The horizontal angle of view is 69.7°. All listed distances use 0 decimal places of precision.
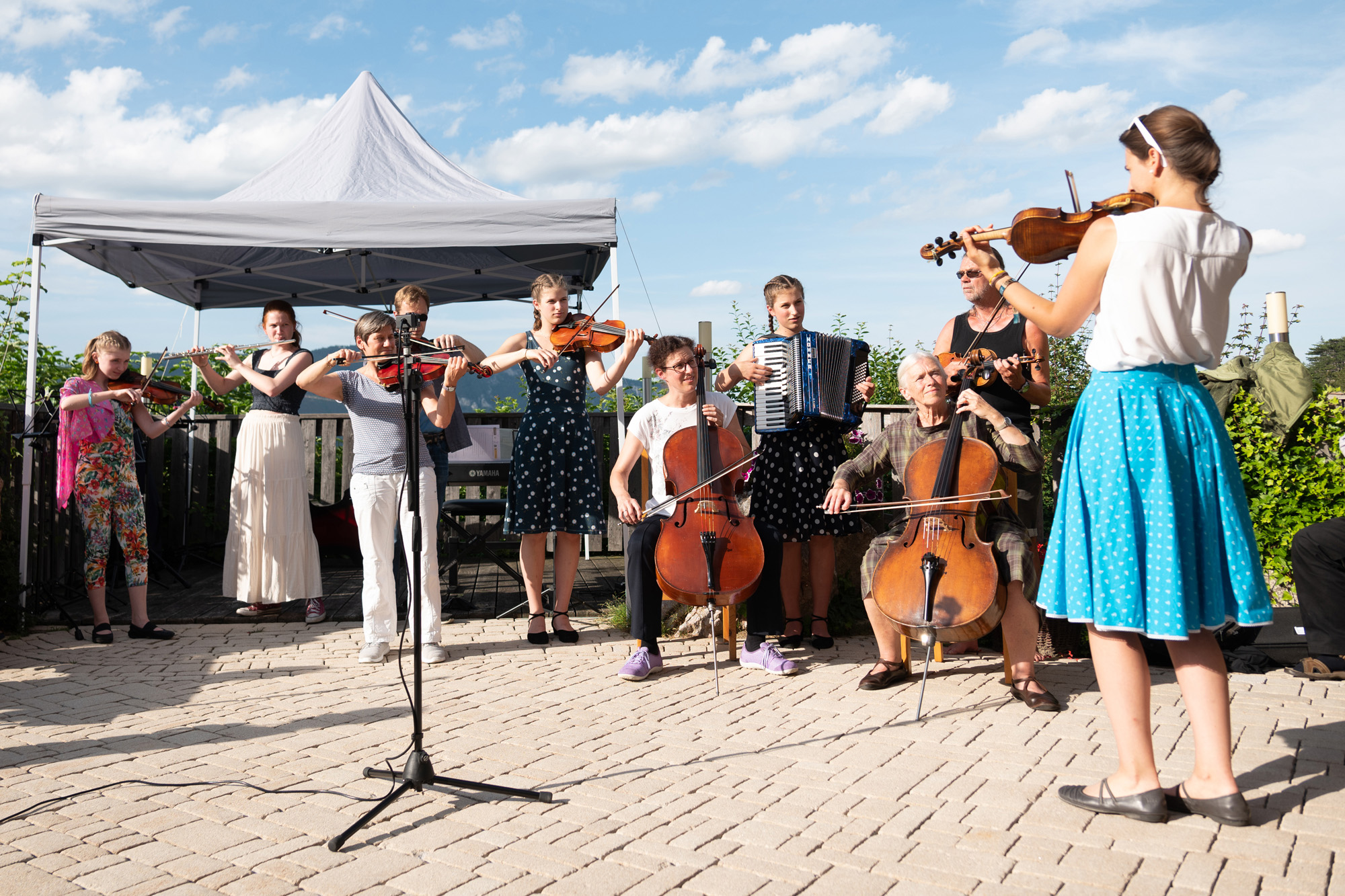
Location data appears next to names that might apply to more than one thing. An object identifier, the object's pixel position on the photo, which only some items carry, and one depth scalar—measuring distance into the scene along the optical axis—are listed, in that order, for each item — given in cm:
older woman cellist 396
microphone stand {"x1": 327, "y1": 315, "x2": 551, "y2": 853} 280
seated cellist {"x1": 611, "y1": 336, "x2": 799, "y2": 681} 454
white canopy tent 575
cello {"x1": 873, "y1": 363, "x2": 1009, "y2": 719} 366
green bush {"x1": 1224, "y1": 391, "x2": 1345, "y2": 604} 494
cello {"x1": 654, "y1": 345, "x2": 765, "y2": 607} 418
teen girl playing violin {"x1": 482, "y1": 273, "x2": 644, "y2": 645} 513
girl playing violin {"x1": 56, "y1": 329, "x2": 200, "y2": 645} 534
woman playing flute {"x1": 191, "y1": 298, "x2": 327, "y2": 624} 578
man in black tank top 443
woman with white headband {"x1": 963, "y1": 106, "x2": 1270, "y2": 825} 256
